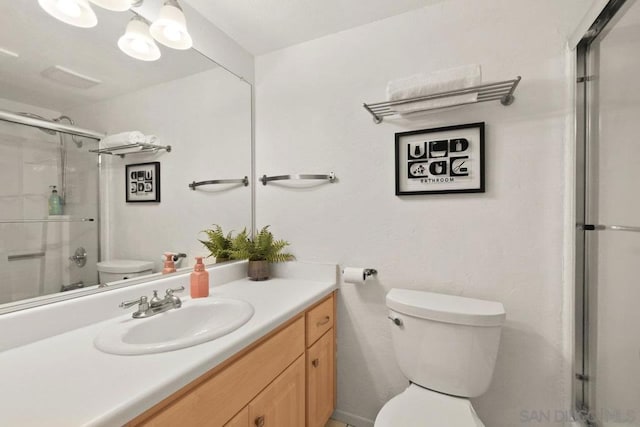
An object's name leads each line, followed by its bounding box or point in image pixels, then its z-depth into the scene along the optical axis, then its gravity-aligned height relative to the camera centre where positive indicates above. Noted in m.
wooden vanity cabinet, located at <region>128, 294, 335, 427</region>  0.69 -0.55
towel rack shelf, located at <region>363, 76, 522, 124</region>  1.16 +0.51
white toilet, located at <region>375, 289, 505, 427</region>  1.04 -0.58
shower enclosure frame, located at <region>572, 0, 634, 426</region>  1.08 -0.13
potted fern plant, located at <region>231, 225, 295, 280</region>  1.57 -0.22
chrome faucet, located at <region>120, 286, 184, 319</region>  1.00 -0.34
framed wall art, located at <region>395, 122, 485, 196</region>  1.29 +0.25
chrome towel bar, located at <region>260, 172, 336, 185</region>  1.56 +0.20
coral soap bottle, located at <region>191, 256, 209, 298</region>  1.23 -0.30
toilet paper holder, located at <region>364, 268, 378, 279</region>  1.45 -0.30
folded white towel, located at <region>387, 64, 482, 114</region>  1.17 +0.55
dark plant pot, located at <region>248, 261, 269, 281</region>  1.57 -0.32
